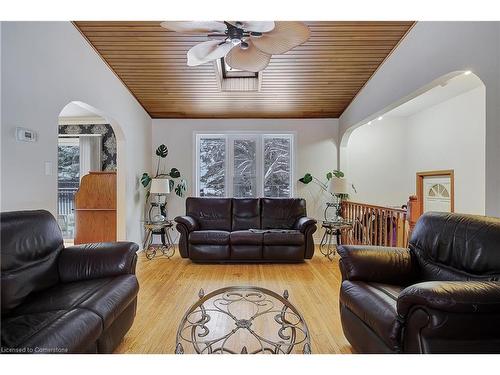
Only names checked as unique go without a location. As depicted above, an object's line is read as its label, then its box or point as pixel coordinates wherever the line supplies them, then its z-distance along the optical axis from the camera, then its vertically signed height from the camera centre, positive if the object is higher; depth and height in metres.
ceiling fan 2.04 +1.17
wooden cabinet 4.80 -0.48
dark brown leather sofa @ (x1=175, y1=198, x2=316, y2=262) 4.23 -0.89
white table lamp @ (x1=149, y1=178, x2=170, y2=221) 4.89 -0.05
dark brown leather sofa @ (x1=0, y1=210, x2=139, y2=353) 1.38 -0.71
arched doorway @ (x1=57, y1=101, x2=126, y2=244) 6.04 +0.69
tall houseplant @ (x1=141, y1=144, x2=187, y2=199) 5.12 +0.13
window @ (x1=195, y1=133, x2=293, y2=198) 5.84 +0.40
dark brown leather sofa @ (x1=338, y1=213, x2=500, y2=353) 1.31 -0.62
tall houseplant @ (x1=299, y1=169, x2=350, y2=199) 5.35 +0.10
